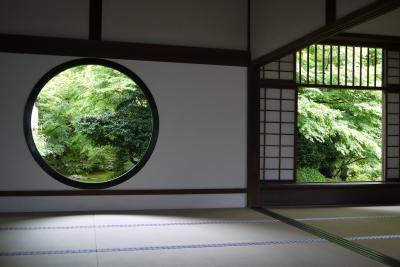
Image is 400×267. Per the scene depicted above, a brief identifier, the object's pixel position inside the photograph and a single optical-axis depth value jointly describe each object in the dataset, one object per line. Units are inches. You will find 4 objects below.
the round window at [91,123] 385.1
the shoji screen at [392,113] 280.5
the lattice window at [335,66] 391.9
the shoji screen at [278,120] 255.4
